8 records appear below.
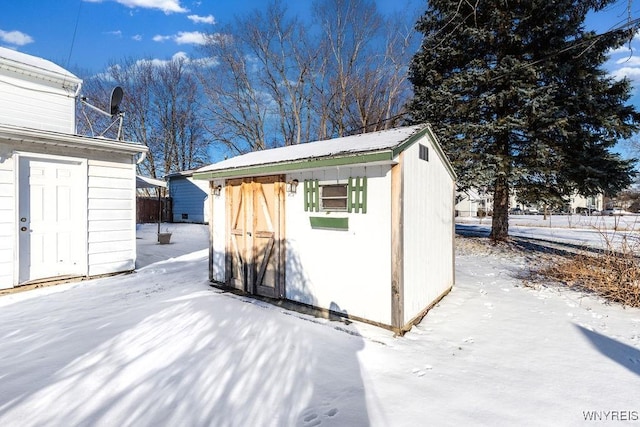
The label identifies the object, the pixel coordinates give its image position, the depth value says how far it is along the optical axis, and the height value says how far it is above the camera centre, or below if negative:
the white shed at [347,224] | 3.72 -0.17
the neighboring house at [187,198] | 18.62 +0.81
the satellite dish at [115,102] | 7.47 +2.60
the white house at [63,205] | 5.29 +0.10
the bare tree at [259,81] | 18.78 +8.15
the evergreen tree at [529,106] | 8.52 +3.11
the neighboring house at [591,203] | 45.97 +1.61
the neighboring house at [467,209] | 40.43 +0.54
